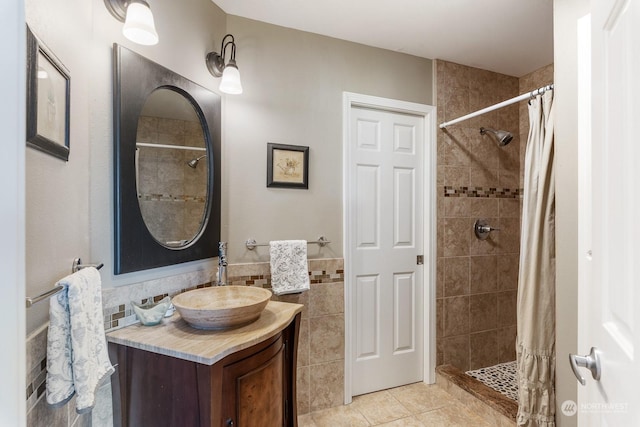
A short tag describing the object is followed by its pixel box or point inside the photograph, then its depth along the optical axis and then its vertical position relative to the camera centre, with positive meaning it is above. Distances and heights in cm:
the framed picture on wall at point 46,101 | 74 +31
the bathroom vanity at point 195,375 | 102 -58
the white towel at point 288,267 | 185 -33
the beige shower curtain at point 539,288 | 156 -40
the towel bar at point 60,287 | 66 -19
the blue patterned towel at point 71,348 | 78 -35
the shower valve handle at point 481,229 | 250 -13
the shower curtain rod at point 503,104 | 166 +67
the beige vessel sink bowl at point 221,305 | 115 -39
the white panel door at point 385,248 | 220 -26
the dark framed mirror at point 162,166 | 121 +22
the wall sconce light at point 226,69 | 157 +79
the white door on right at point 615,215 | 53 +0
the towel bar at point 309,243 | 188 -19
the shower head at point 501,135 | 237 +61
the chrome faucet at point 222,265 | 163 -28
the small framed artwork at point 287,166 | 193 +31
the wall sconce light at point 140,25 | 106 +67
